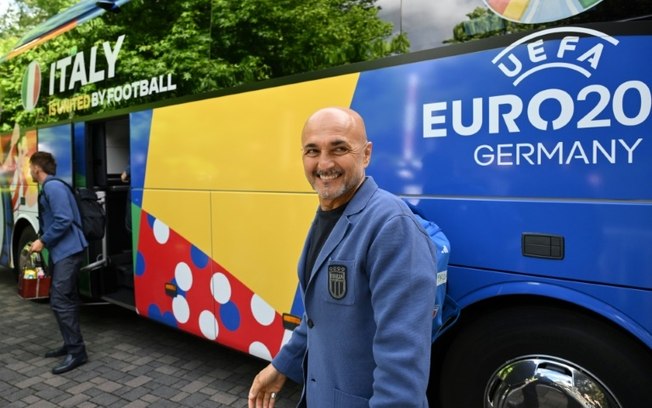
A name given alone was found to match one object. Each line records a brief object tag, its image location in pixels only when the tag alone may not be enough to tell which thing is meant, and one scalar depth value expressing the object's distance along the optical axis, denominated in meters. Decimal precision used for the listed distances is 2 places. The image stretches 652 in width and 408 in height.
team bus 2.19
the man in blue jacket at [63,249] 4.45
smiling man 1.33
